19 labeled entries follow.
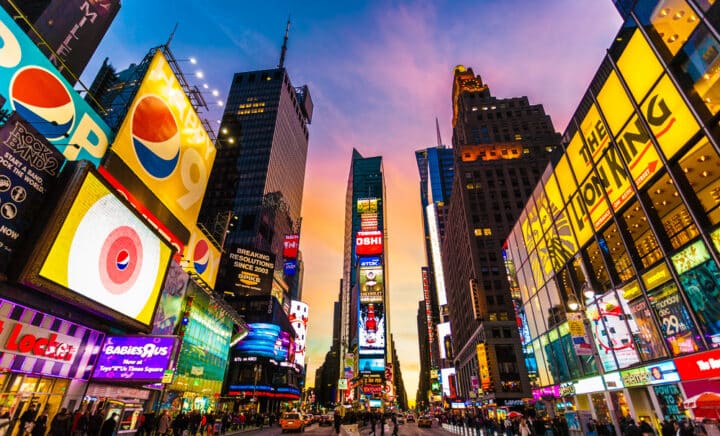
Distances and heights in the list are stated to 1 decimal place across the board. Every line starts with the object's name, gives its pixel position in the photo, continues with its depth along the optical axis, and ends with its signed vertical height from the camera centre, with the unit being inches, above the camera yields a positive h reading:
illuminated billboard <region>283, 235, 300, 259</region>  3786.9 +1505.5
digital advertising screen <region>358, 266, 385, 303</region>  4749.3 +1440.2
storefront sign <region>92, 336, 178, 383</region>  703.7 +69.1
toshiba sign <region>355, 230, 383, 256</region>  4648.1 +1898.4
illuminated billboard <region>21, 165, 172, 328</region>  549.1 +236.4
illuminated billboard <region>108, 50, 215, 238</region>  922.7 +707.5
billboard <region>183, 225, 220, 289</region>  1325.0 +530.0
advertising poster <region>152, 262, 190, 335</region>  1070.4 +280.0
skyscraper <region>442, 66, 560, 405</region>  2755.9 +1683.3
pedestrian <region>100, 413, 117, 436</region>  596.7 -50.2
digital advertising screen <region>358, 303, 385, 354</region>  4720.0 +882.4
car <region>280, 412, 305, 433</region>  1412.4 -93.7
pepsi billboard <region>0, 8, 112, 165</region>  599.8 +528.1
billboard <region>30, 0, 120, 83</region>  1473.9 +1533.4
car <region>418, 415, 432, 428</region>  2112.5 -132.5
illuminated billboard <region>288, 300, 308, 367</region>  4456.2 +900.1
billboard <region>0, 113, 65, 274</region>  494.9 +301.8
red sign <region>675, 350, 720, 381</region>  581.6 +57.4
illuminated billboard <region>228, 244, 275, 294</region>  2418.6 +831.6
